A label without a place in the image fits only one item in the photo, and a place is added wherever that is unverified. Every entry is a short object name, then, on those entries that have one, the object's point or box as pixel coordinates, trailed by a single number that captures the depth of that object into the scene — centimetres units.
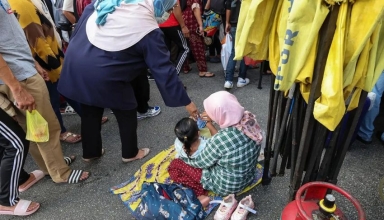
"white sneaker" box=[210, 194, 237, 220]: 205
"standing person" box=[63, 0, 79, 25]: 316
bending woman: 192
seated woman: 200
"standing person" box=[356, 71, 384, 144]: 246
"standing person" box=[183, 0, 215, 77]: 388
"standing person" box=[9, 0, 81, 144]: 217
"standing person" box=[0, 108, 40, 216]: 190
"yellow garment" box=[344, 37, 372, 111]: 127
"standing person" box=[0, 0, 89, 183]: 178
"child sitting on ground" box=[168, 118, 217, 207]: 215
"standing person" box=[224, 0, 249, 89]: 354
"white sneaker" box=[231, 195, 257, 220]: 202
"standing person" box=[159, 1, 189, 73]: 362
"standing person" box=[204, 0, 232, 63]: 376
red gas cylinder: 133
